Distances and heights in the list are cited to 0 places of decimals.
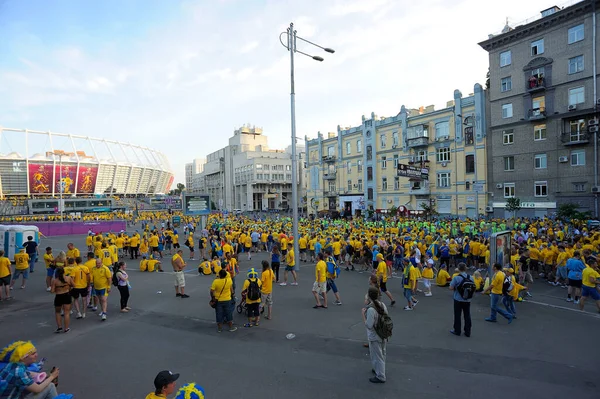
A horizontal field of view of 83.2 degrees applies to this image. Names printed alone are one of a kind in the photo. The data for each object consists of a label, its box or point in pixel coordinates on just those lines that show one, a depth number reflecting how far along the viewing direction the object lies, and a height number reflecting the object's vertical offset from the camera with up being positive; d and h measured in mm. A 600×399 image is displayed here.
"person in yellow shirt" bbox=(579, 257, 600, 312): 8836 -2342
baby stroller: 9081 -2886
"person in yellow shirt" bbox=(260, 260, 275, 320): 8781 -2164
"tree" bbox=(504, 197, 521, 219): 28589 -579
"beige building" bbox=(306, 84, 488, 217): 34938 +4808
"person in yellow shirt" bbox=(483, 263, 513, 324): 8273 -2354
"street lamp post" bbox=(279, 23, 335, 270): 14961 +4560
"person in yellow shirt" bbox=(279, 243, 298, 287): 12338 -2198
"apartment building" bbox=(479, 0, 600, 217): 27234 +7499
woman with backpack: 5469 -2194
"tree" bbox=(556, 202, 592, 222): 23562 -1202
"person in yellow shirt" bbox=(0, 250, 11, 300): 10312 -2149
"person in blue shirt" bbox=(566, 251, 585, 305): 9625 -2188
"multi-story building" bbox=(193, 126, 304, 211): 94312 +8029
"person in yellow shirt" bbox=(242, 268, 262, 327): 8141 -2293
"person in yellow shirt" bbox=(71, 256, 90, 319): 8539 -1911
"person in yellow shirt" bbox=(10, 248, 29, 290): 11953 -2003
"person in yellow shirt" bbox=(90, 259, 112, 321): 8836 -2012
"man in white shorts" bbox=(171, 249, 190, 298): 10875 -2478
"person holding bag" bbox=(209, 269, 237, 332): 7836 -2201
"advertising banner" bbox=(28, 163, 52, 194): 92500 +7628
